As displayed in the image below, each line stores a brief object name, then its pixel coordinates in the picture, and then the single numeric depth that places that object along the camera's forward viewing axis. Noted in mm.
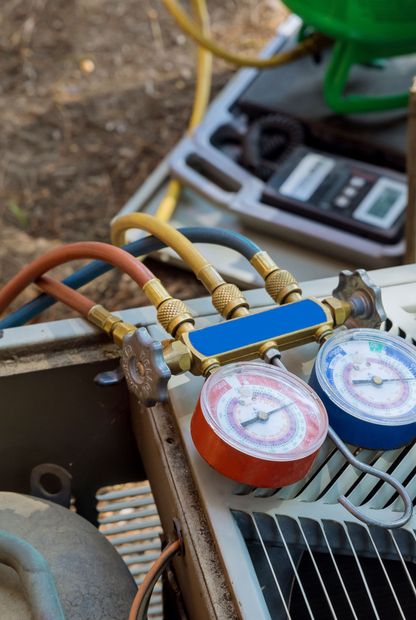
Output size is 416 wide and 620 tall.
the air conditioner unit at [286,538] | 777
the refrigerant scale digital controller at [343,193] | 1465
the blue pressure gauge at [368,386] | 804
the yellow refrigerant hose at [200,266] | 863
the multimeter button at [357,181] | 1520
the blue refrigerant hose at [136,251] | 919
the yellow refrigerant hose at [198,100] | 1530
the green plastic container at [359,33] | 1435
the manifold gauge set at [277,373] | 785
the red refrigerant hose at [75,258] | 888
